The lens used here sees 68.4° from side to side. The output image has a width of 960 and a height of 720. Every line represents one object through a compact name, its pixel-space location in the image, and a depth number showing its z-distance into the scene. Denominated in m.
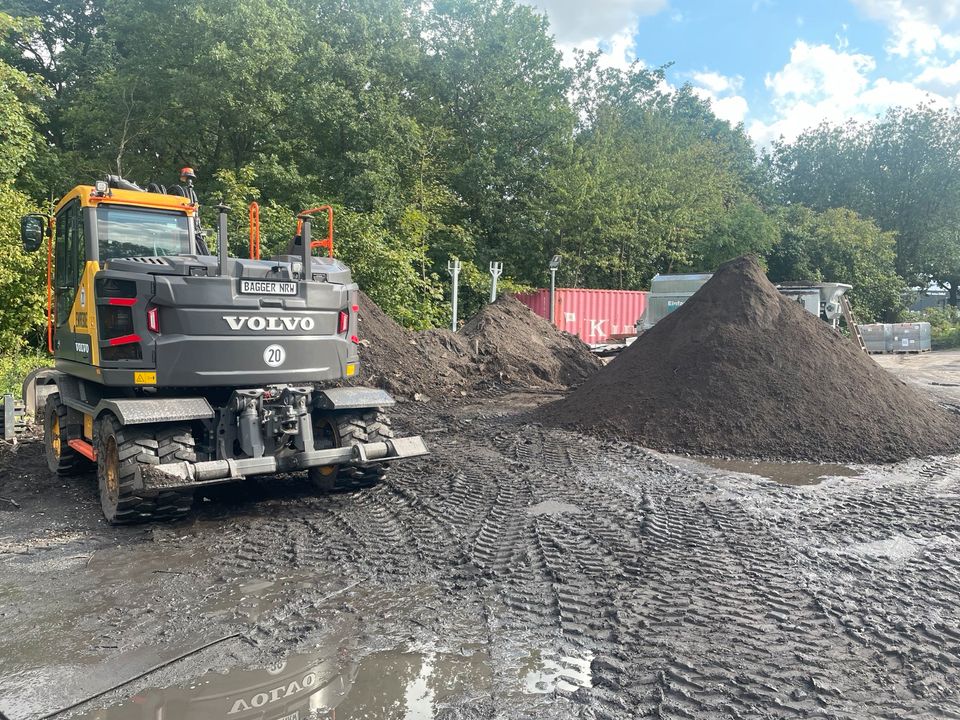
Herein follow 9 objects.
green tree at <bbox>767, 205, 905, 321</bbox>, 38.19
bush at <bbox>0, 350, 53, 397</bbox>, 11.28
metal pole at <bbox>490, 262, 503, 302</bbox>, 20.06
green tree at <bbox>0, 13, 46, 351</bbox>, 13.17
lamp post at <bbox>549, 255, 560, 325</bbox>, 20.30
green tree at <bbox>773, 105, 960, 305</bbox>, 47.06
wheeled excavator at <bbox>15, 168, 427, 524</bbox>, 5.46
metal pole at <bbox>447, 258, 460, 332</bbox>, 18.16
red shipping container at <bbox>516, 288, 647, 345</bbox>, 23.80
